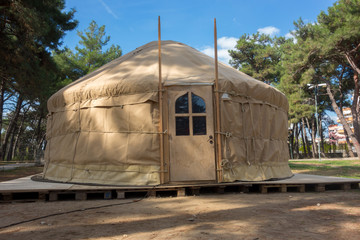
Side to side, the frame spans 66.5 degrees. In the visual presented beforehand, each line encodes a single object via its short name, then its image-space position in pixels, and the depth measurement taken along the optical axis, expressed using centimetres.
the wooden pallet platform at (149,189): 467
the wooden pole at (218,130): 518
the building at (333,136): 4159
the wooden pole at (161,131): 507
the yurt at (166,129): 516
